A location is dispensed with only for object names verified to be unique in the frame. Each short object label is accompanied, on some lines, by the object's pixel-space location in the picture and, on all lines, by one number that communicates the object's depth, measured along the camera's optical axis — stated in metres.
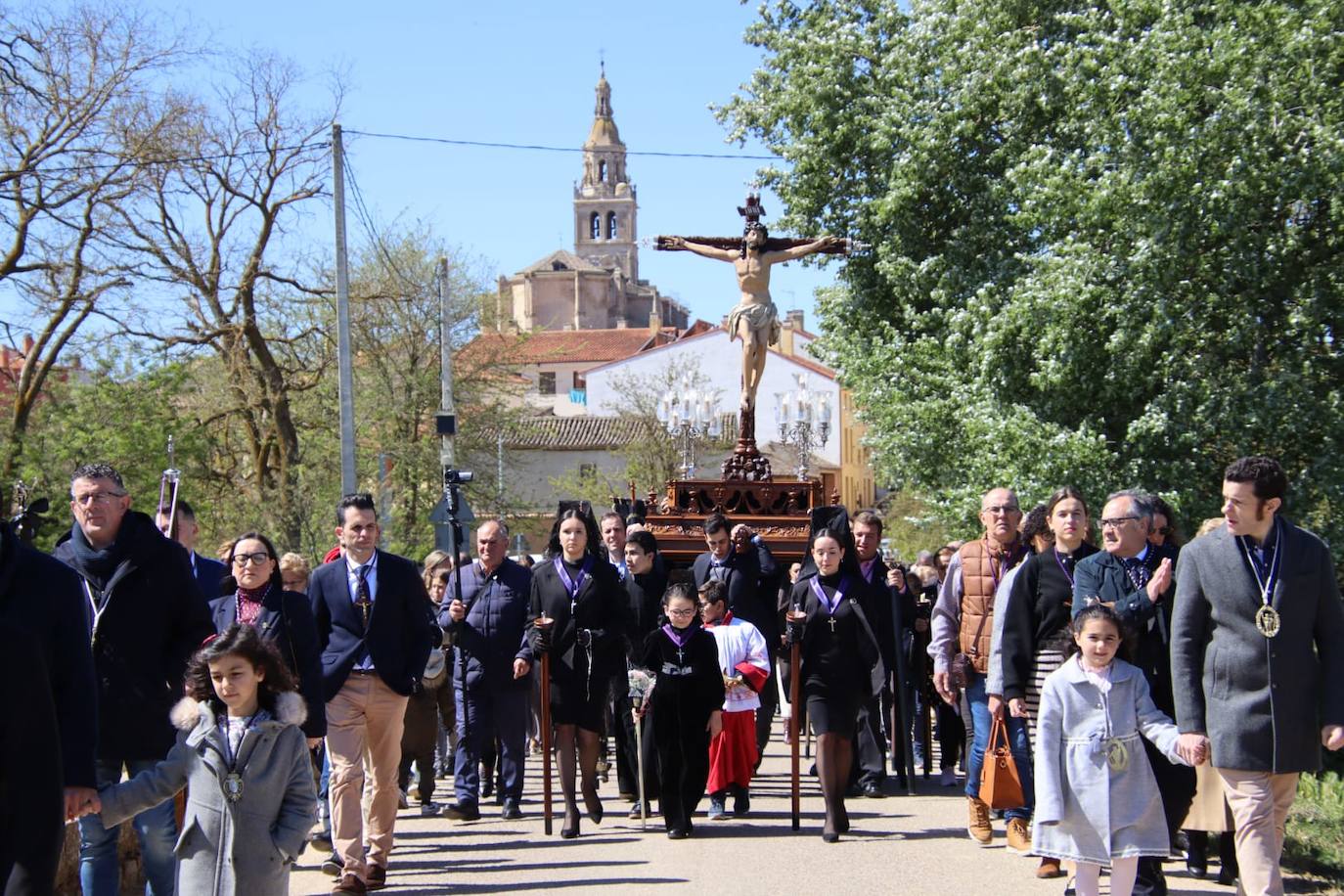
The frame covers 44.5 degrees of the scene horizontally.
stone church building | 137.12
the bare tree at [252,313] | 29.38
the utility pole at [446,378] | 25.98
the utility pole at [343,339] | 21.16
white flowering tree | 16.66
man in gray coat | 6.61
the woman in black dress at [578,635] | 10.21
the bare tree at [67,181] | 24.81
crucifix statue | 17.14
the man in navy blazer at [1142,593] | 7.95
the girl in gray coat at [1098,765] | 7.02
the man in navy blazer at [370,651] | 8.69
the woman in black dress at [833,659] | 9.67
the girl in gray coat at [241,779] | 5.89
